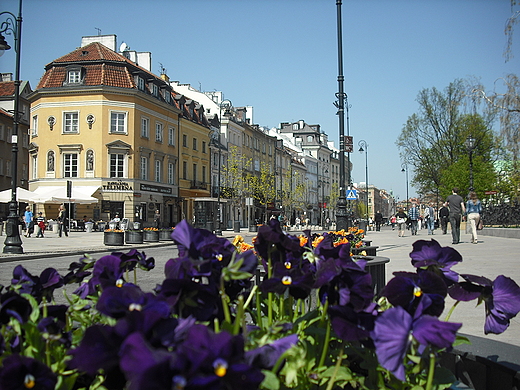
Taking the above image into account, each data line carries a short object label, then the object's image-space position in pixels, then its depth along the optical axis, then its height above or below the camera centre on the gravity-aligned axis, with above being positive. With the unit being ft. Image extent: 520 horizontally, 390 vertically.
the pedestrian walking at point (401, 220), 98.22 -0.16
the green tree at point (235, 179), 194.49 +15.70
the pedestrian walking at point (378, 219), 158.61 +0.11
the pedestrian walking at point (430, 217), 102.82 +0.36
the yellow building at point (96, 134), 138.72 +23.01
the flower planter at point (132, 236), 82.12 -2.16
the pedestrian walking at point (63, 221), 99.47 +0.25
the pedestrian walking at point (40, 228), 99.89 -1.03
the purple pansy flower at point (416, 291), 4.80 -0.64
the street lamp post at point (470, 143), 91.40 +12.75
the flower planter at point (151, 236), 87.45 -2.32
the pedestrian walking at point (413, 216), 104.42 +0.58
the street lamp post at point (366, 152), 204.46 +25.95
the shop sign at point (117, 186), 138.41 +9.18
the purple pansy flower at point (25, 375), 3.48 -0.99
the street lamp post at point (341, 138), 50.14 +8.10
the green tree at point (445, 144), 156.35 +23.28
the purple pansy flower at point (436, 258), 5.57 -0.41
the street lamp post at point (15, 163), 56.29 +6.31
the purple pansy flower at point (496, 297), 5.33 -0.78
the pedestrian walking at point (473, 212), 62.59 +0.74
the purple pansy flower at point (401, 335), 4.06 -0.87
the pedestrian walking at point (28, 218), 106.02 +0.92
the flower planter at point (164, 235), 94.00 -2.36
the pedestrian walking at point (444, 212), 88.43 +1.10
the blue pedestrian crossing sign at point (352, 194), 97.73 +4.64
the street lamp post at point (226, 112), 201.57 +41.65
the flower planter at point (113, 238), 76.95 -2.30
